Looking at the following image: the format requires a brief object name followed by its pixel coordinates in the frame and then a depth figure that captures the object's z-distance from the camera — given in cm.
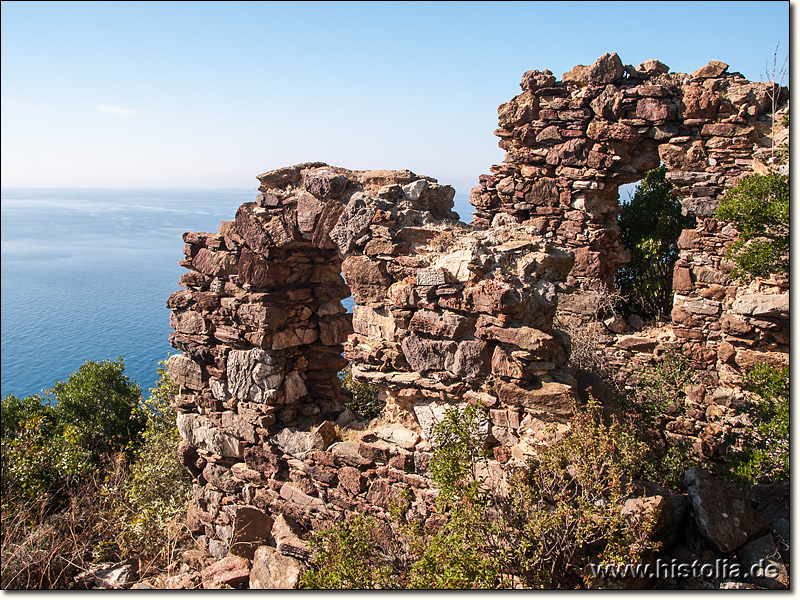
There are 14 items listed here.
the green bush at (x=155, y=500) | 729
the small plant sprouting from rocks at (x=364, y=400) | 859
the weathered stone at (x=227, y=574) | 610
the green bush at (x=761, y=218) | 639
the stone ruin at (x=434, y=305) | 549
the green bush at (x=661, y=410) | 672
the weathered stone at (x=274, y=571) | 578
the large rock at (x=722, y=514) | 468
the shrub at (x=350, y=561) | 452
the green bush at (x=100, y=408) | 1068
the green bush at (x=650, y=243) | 1023
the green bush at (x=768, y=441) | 562
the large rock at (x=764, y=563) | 441
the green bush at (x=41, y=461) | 887
